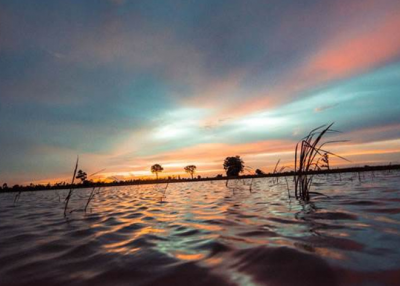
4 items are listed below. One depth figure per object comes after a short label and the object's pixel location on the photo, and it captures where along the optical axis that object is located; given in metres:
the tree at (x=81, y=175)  111.07
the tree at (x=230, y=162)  102.88
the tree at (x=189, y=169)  132.50
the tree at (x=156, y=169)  129.38
